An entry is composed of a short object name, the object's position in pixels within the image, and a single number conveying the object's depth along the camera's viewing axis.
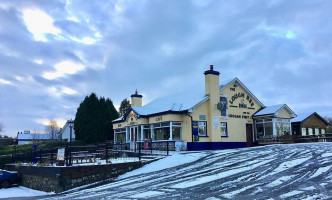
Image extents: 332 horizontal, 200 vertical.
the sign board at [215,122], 25.02
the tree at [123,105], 50.17
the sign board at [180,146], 23.05
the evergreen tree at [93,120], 34.28
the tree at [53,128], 81.81
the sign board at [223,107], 25.50
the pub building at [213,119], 24.45
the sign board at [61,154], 15.59
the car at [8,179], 18.23
